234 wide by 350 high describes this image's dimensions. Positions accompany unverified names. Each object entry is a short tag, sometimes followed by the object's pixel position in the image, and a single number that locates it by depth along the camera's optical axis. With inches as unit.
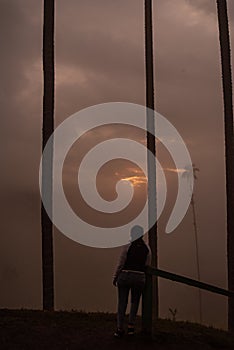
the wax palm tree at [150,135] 856.3
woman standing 440.8
